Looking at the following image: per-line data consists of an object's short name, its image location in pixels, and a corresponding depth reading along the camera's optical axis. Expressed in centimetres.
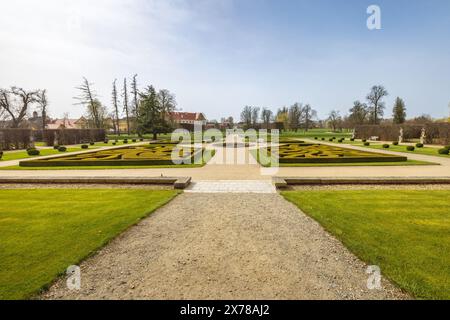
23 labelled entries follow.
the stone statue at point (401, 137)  3619
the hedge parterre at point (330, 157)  1592
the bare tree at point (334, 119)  9872
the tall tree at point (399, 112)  6266
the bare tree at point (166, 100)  5981
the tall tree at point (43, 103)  5450
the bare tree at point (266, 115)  10064
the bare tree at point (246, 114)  10644
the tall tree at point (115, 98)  5884
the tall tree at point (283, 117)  8954
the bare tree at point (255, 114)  10608
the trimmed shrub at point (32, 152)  2150
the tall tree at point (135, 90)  5625
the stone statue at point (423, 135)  3067
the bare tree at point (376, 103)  6550
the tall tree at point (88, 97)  5509
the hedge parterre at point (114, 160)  1539
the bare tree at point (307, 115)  9388
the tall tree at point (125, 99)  5784
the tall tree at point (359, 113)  7319
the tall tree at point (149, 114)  4234
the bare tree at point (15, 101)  4628
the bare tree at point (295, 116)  8650
